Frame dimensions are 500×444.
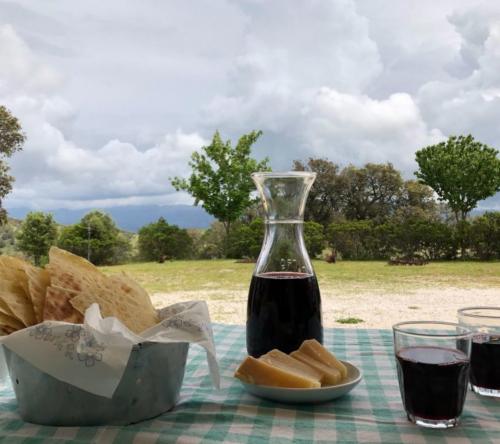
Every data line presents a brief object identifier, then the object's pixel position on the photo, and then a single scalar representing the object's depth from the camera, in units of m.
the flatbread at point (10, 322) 0.46
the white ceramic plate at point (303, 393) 0.47
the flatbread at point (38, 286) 0.46
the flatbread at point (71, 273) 0.47
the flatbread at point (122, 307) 0.46
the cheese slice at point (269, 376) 0.48
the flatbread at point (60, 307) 0.45
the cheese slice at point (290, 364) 0.49
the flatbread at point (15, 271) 0.48
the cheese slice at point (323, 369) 0.49
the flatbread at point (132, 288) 0.51
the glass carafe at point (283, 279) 0.56
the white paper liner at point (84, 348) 0.40
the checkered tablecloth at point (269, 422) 0.42
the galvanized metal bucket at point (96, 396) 0.42
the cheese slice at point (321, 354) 0.51
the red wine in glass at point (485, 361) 0.50
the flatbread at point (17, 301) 0.46
